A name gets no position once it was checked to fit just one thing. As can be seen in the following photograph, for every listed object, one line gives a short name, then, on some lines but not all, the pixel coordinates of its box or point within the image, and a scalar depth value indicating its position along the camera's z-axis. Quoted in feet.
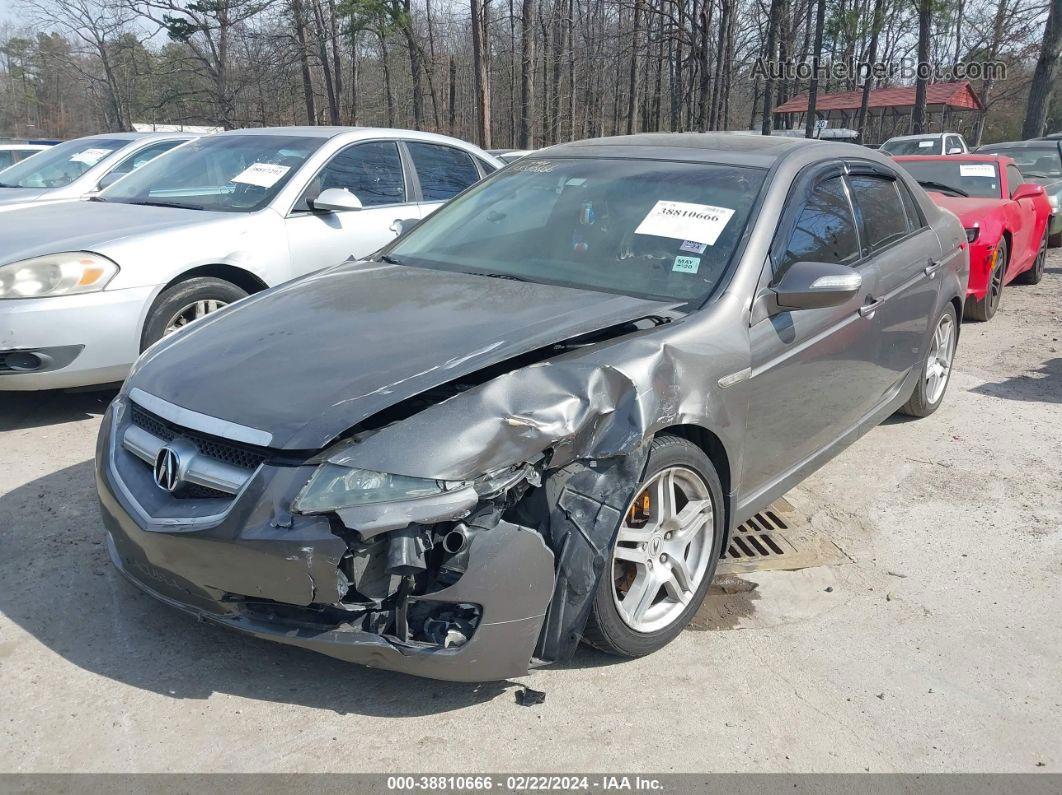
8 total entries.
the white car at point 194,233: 15.10
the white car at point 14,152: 47.78
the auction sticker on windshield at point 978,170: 29.53
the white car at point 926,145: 61.16
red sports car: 25.48
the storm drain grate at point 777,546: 12.00
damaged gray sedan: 7.82
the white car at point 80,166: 27.68
